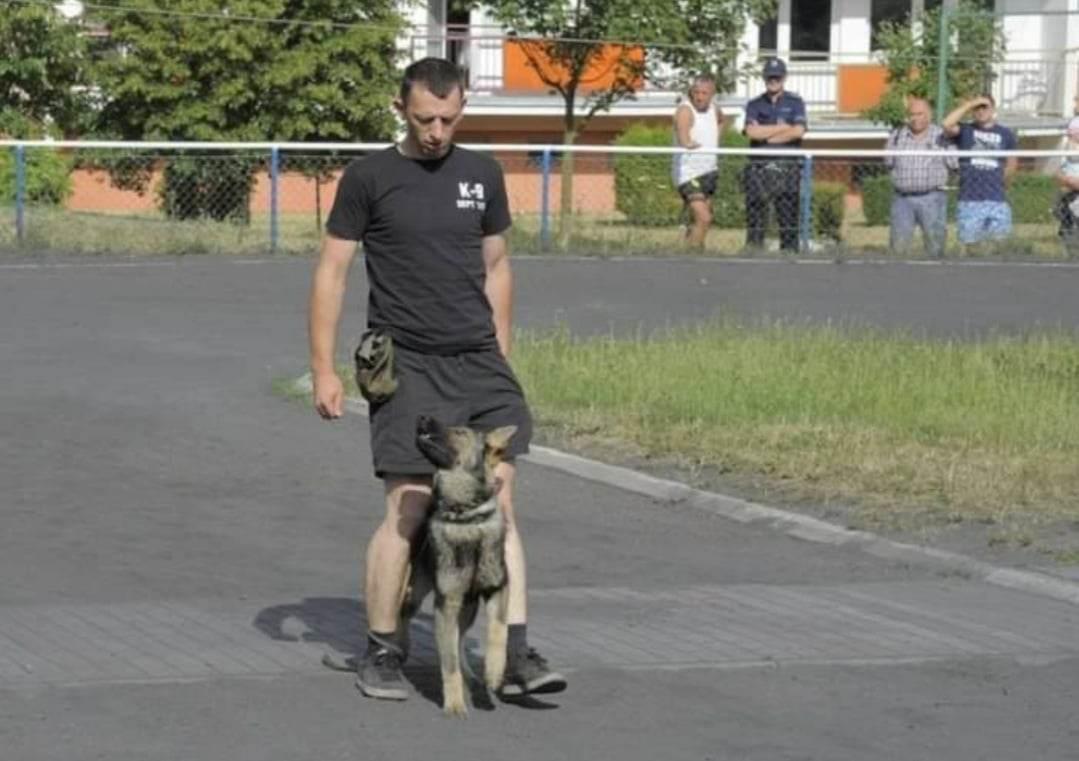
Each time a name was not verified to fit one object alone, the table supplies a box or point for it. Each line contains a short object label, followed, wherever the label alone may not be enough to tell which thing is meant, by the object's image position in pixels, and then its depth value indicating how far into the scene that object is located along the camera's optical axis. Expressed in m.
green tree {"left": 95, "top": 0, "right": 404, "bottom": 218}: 34.91
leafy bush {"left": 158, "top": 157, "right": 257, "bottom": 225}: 29.11
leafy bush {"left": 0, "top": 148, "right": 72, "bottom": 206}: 29.16
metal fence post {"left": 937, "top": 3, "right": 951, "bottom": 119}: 32.59
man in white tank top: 28.69
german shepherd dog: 8.10
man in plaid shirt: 27.83
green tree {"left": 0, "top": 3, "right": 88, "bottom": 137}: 35.78
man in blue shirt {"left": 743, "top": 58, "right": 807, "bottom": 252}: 28.73
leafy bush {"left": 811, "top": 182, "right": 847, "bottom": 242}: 29.50
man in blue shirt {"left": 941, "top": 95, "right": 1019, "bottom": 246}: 28.81
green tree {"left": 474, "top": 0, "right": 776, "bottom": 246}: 33.69
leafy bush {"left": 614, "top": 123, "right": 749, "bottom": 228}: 29.77
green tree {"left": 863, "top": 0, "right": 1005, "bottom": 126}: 38.94
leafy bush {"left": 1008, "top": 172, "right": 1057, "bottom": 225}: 30.00
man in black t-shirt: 8.39
